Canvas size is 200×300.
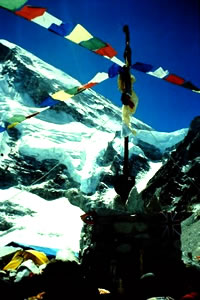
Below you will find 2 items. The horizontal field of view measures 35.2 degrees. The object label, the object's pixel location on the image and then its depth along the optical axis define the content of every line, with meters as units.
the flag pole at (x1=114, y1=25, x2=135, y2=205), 6.42
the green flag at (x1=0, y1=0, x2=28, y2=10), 5.24
